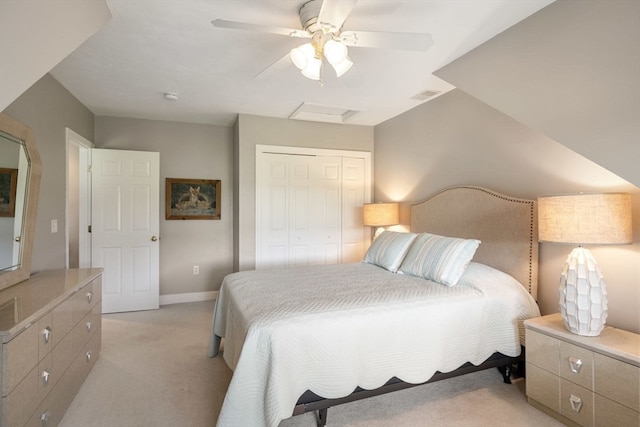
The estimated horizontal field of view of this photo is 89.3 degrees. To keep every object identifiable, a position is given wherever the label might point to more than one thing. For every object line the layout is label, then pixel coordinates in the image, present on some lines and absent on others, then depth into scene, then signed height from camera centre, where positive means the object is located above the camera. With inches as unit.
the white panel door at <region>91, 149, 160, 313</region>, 153.5 -6.5
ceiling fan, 64.5 +36.7
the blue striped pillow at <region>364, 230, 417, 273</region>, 113.7 -13.6
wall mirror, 79.4 +4.2
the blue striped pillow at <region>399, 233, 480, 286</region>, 93.4 -13.9
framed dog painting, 170.4 +7.8
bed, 65.2 -24.5
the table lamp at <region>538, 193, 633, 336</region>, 68.0 -5.0
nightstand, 63.1 -34.7
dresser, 56.5 -28.1
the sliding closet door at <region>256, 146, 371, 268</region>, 160.6 +4.1
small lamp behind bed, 153.4 -0.5
